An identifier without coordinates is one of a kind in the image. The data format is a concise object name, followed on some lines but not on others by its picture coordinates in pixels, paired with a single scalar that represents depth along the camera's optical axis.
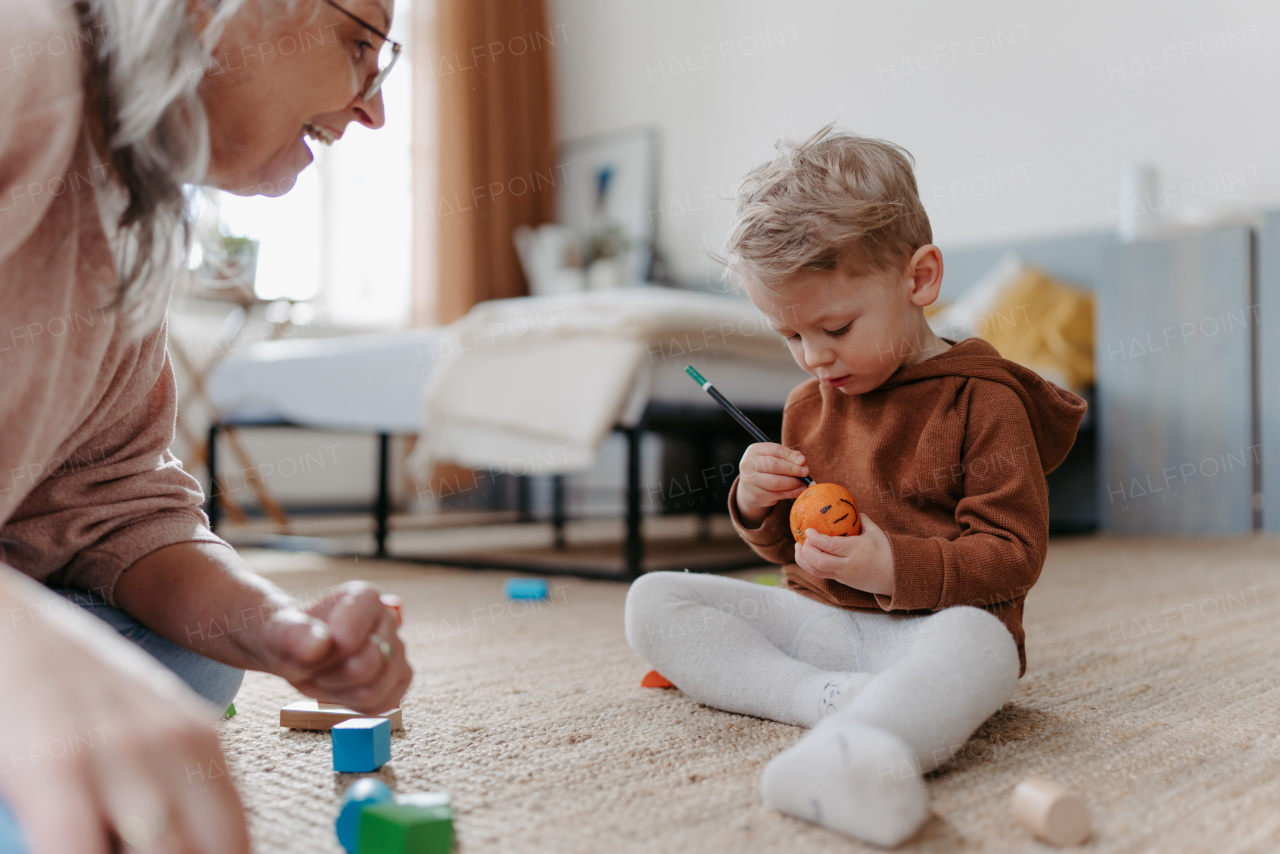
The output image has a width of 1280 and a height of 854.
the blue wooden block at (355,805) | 0.55
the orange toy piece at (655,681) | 0.99
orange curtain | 4.09
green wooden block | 0.52
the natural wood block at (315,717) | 0.83
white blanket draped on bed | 1.78
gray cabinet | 2.65
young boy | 0.78
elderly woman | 0.38
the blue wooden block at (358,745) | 0.71
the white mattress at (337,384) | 2.16
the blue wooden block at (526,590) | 1.64
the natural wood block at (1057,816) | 0.56
